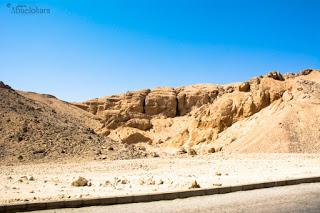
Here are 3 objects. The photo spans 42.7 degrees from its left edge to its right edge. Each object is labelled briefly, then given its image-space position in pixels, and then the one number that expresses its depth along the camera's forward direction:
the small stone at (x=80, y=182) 12.33
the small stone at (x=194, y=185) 10.87
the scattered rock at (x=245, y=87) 47.44
